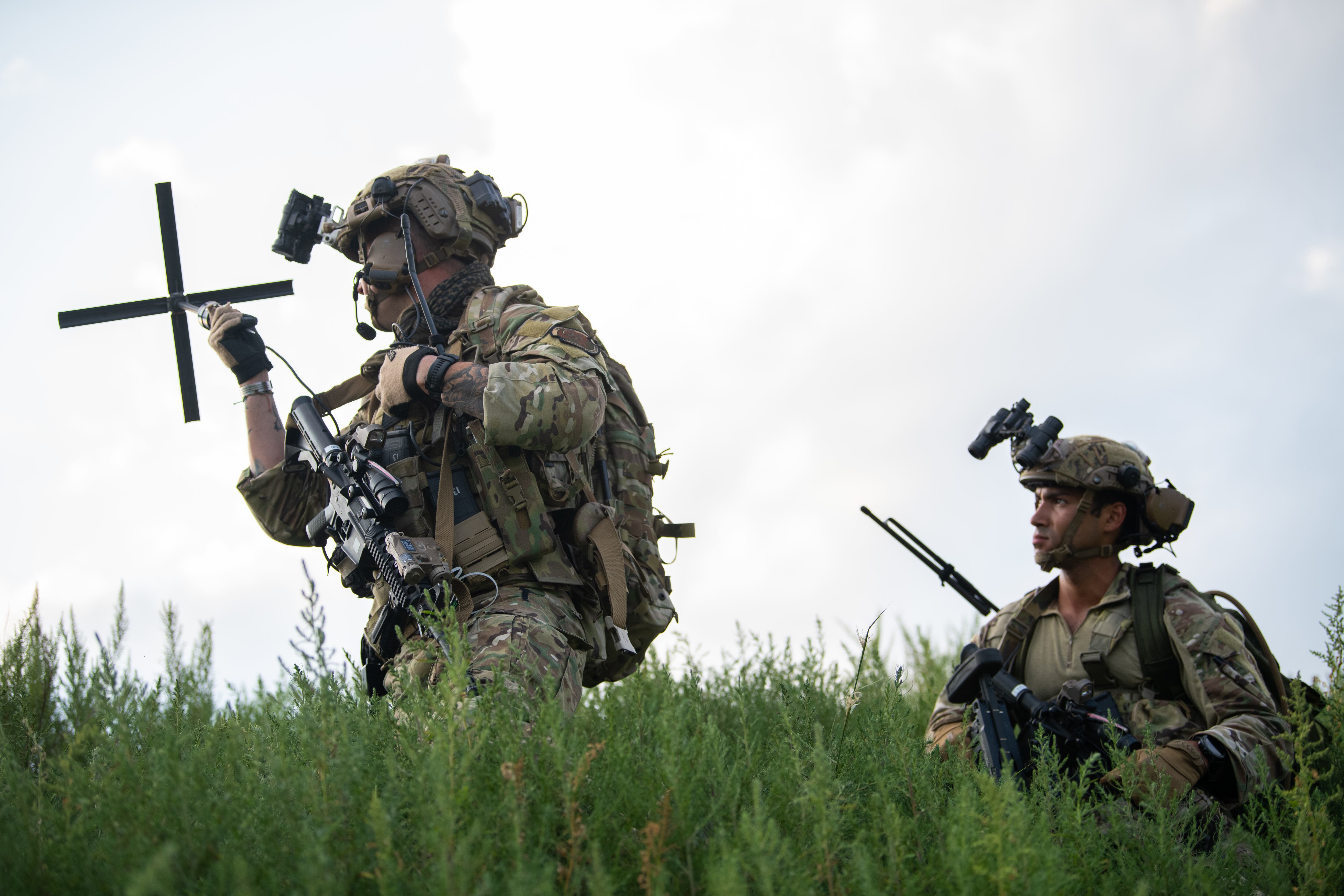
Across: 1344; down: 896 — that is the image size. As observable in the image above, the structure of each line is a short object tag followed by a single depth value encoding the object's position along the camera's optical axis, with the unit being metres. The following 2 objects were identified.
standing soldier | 3.68
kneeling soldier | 4.08
